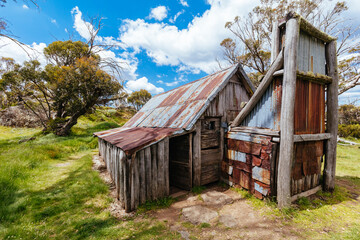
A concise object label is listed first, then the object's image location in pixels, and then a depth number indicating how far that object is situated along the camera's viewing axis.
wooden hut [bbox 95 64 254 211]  4.82
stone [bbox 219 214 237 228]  4.04
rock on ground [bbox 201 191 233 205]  5.15
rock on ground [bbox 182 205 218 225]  4.23
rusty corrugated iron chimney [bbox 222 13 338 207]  4.44
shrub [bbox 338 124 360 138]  17.64
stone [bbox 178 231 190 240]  3.61
